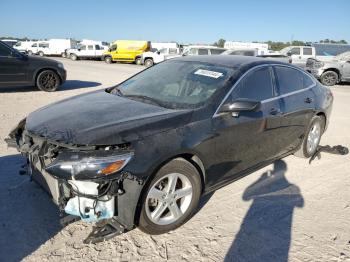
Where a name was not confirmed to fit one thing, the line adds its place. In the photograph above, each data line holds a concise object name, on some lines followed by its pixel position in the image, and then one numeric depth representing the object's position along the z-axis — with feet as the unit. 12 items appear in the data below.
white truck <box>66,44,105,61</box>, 117.19
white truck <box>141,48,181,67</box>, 96.07
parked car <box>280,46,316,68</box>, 73.36
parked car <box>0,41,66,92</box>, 32.58
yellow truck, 105.60
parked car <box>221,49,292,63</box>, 69.64
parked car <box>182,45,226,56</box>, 79.56
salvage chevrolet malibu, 8.96
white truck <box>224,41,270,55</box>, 104.86
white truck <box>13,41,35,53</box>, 134.00
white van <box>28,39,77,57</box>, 132.77
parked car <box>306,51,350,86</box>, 54.39
